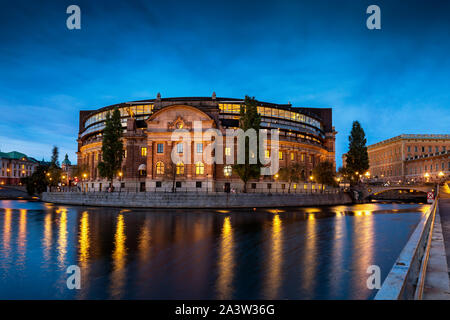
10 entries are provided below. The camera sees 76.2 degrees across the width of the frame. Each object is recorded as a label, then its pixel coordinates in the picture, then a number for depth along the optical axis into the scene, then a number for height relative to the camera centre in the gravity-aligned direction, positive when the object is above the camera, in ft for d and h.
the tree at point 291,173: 204.03 +0.89
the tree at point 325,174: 214.69 +0.06
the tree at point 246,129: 170.09 +26.65
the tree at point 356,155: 247.29 +16.35
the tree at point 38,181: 289.43 -5.60
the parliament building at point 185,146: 199.72 +24.22
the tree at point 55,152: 475.15 +39.46
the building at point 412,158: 313.69 +19.27
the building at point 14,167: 454.89 +14.62
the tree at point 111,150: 192.03 +17.00
